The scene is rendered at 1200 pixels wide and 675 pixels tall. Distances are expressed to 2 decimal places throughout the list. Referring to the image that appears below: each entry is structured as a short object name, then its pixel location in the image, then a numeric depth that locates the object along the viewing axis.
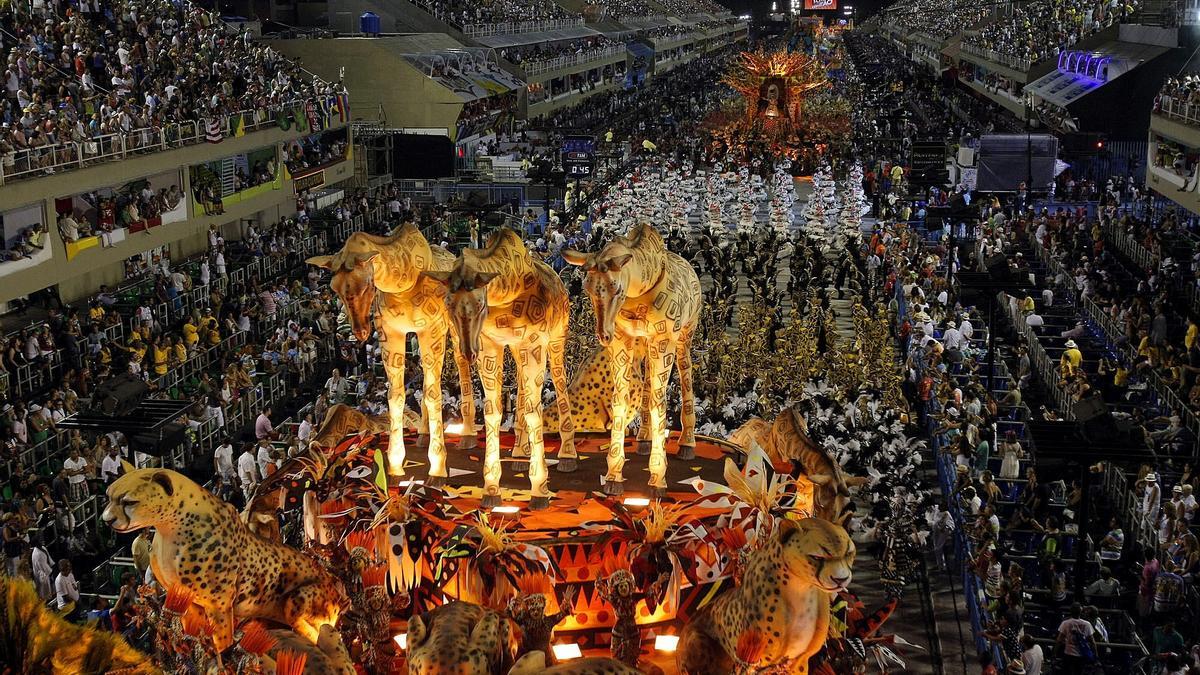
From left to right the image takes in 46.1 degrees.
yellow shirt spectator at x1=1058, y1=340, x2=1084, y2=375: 20.80
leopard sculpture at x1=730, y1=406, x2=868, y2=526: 11.69
